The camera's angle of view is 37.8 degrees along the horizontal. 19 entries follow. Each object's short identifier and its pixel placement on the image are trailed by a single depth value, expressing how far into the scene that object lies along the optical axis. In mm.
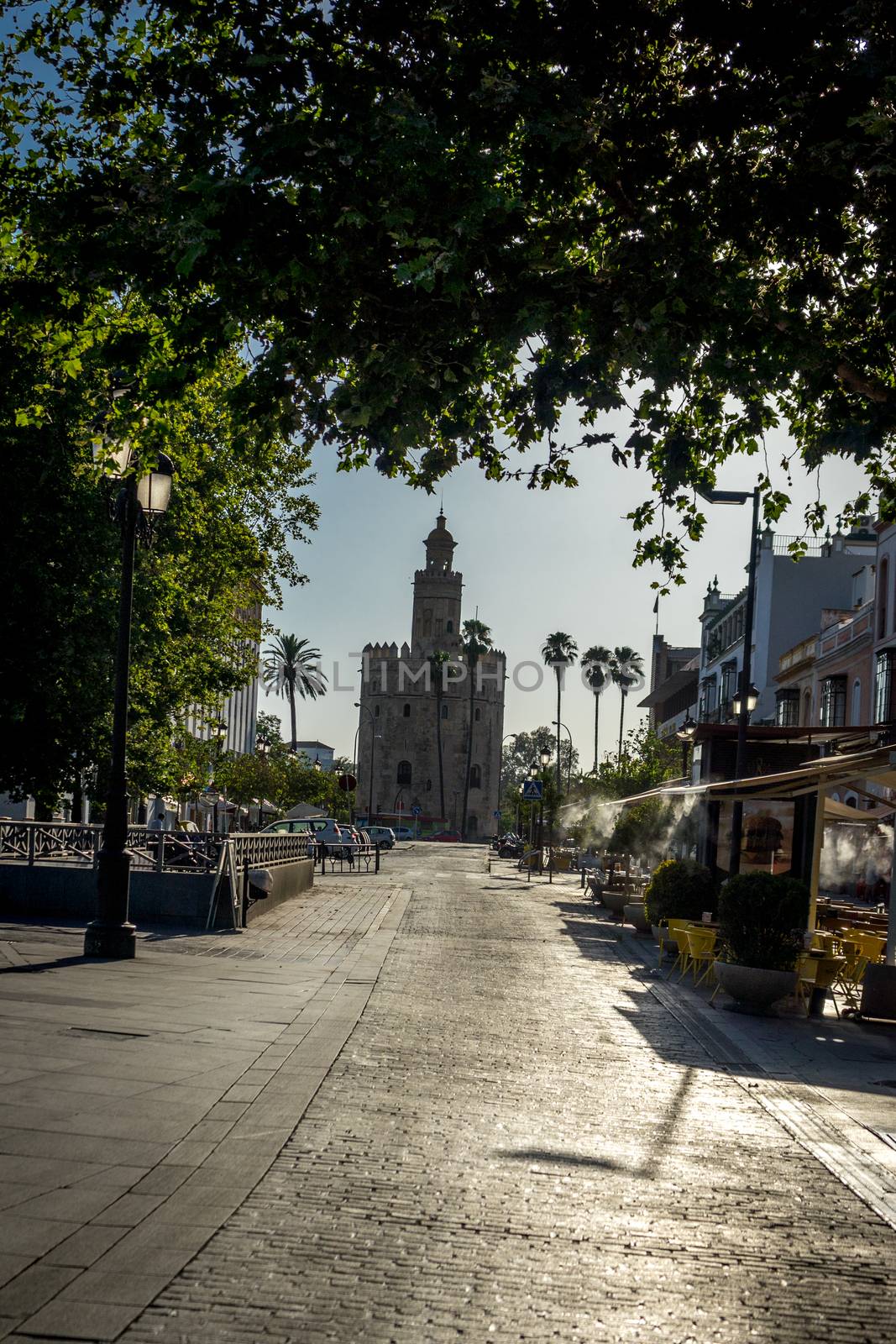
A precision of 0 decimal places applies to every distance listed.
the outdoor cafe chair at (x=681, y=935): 14531
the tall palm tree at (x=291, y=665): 101438
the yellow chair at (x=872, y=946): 14273
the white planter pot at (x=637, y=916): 21844
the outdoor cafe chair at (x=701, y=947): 14188
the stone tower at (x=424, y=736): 127938
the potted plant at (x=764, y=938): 12430
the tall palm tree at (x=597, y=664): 105875
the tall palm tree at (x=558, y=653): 102812
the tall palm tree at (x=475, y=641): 112750
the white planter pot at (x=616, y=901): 24891
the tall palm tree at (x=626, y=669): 106938
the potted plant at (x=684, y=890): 18312
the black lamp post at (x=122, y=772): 13023
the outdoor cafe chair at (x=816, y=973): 13078
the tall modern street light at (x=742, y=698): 21812
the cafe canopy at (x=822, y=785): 12695
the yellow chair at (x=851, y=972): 13513
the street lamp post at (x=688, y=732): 26750
